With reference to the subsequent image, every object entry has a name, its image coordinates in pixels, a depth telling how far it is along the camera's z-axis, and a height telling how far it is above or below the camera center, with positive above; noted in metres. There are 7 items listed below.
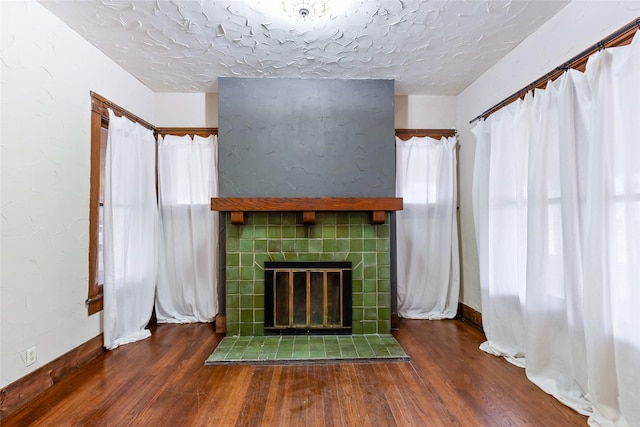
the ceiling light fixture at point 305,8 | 1.93 +1.35
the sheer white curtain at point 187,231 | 3.33 -0.15
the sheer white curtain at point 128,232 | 2.56 -0.13
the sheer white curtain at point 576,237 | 1.55 -0.13
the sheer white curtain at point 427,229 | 3.40 -0.14
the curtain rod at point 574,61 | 1.59 +0.97
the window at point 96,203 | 2.42 +0.12
